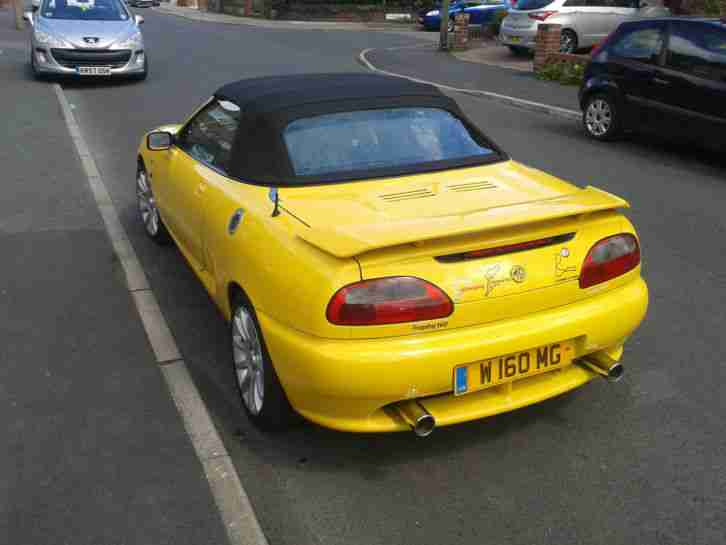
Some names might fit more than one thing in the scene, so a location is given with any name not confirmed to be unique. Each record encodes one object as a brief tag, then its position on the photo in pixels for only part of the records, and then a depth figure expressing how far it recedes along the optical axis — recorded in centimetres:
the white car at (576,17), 1867
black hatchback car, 895
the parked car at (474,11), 2927
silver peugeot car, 1448
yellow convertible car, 309
